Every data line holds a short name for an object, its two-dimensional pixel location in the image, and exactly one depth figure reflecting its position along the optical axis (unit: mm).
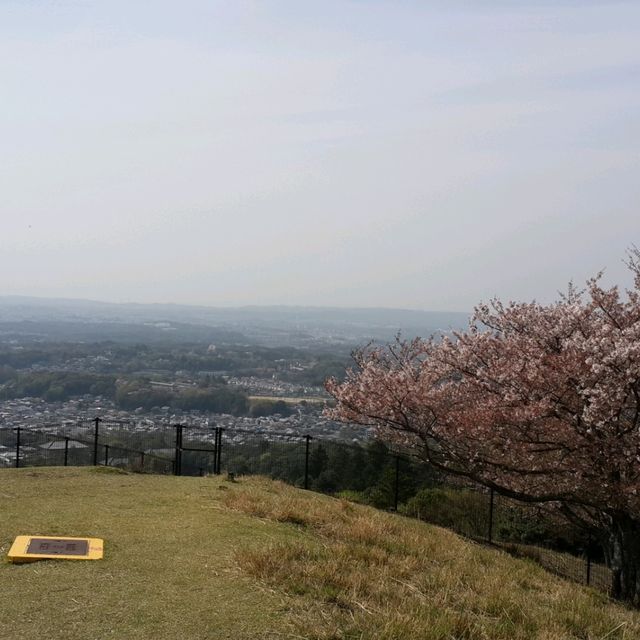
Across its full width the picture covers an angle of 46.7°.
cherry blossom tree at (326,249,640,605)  10156
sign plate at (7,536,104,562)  6660
